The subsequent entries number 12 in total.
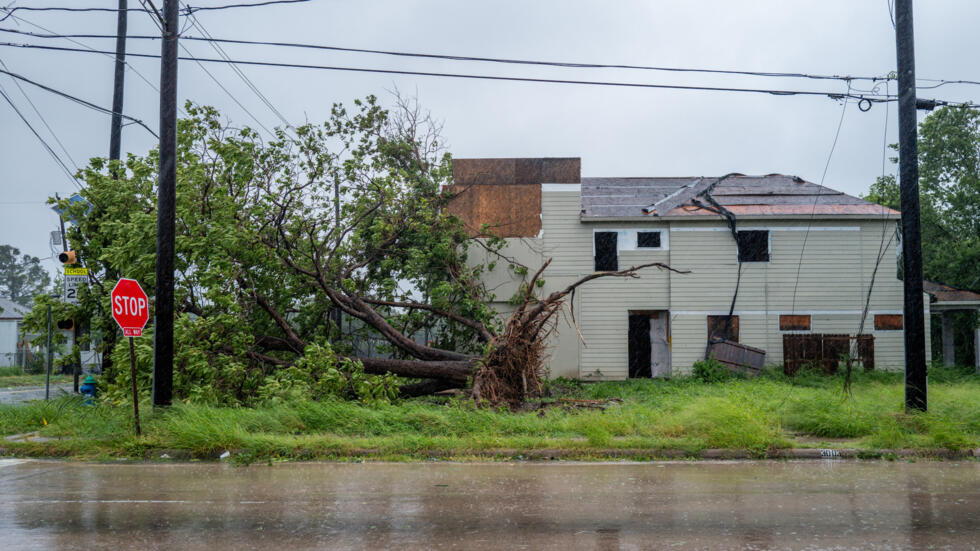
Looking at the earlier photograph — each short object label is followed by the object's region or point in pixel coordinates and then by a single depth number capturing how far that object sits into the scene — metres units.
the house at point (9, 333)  42.36
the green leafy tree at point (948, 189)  24.59
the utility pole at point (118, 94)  16.81
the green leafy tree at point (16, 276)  76.94
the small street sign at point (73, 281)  13.58
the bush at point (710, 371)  18.16
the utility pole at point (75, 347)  13.82
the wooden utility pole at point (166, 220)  10.62
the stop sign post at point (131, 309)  9.79
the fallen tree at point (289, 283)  12.28
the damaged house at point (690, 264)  19.92
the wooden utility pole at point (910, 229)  10.55
